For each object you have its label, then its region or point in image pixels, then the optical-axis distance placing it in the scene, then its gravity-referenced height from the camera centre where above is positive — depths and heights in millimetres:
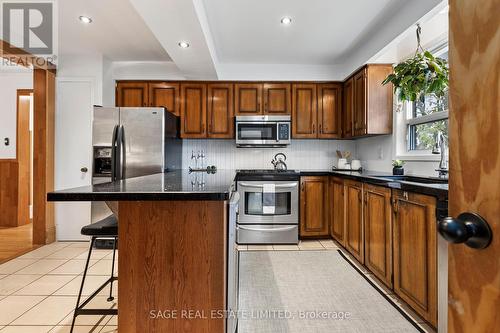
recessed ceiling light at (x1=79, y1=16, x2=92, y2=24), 2816 +1493
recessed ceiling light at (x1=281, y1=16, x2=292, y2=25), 2848 +1504
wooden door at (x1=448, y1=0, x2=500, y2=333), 422 +20
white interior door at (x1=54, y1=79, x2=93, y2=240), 3709 +400
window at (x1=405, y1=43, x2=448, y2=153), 2695 +474
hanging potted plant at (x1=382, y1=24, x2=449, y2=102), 2152 +713
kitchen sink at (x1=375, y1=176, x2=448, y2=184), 2202 -112
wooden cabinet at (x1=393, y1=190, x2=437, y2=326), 1709 -567
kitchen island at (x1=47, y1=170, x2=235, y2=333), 1303 -458
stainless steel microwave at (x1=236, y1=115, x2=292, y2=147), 3961 +516
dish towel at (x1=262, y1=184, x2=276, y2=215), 3688 -467
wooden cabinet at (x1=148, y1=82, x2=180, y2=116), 4000 +1018
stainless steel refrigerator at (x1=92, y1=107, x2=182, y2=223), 3328 +312
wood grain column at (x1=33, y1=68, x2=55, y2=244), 3580 +167
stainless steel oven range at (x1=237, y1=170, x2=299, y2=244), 3672 -534
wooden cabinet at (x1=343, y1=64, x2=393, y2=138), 3322 +777
